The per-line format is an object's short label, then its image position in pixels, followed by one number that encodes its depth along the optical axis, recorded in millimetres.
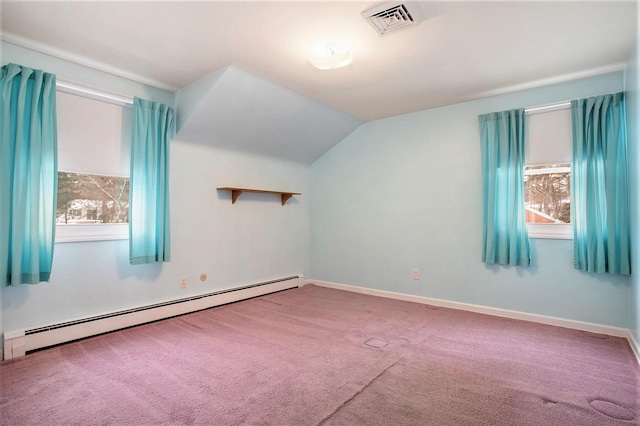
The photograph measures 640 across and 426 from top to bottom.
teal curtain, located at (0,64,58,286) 2400
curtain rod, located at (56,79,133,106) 2789
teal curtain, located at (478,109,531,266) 3389
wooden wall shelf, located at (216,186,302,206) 3934
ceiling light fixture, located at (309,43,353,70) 2639
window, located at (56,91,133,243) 2832
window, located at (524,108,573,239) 3262
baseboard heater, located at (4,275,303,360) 2479
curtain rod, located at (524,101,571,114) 3232
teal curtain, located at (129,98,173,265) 3105
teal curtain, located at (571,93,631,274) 2895
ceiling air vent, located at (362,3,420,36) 2129
